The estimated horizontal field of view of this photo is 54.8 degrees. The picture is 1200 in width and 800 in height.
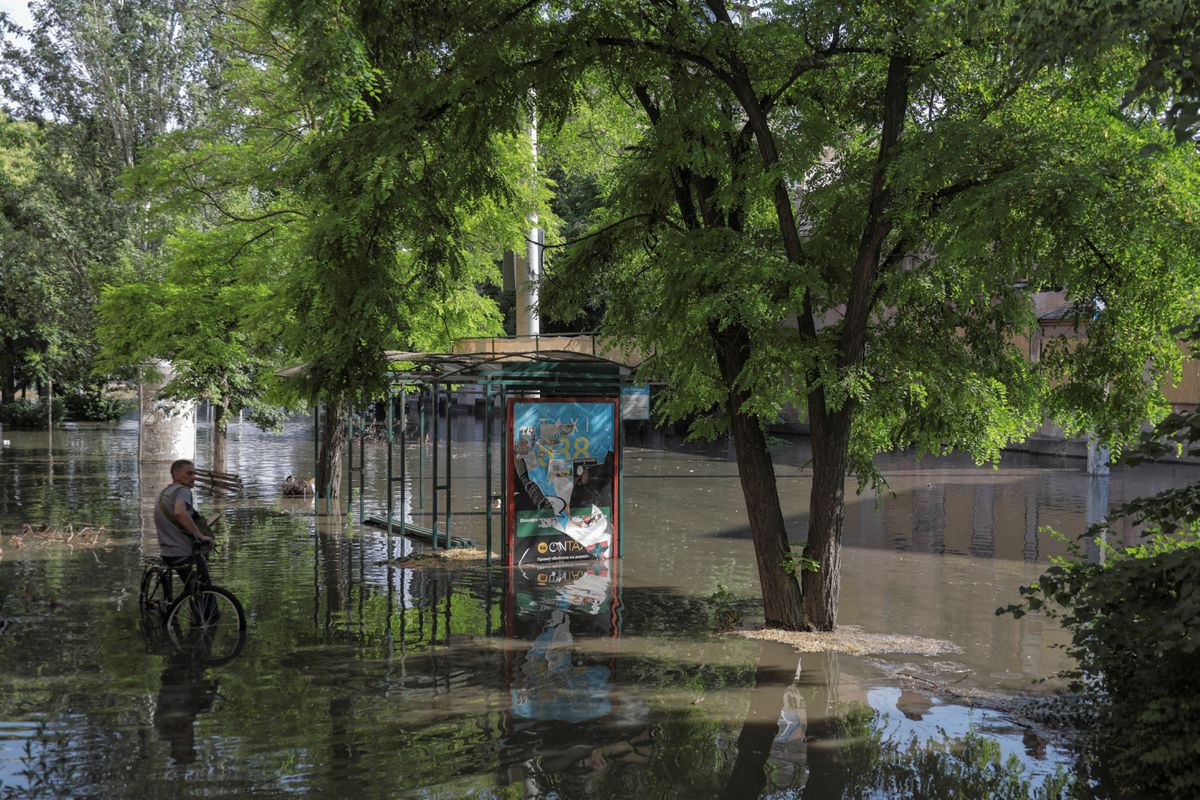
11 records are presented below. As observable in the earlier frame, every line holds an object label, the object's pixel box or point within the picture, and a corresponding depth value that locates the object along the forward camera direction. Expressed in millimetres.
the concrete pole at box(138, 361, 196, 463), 33188
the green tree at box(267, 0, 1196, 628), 10117
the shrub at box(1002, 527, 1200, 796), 6875
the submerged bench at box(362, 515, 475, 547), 18859
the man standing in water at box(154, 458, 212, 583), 11055
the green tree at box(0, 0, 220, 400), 36500
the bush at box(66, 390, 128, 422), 61500
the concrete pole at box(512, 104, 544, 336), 20953
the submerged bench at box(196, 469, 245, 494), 26078
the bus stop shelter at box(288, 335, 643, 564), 15562
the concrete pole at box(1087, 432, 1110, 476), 31641
